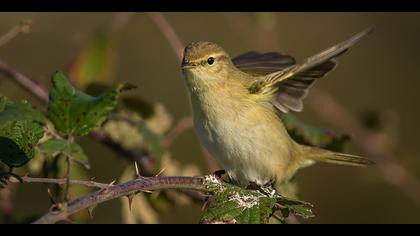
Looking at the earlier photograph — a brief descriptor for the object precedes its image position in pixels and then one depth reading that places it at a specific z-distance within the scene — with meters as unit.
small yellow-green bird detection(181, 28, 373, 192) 7.30
